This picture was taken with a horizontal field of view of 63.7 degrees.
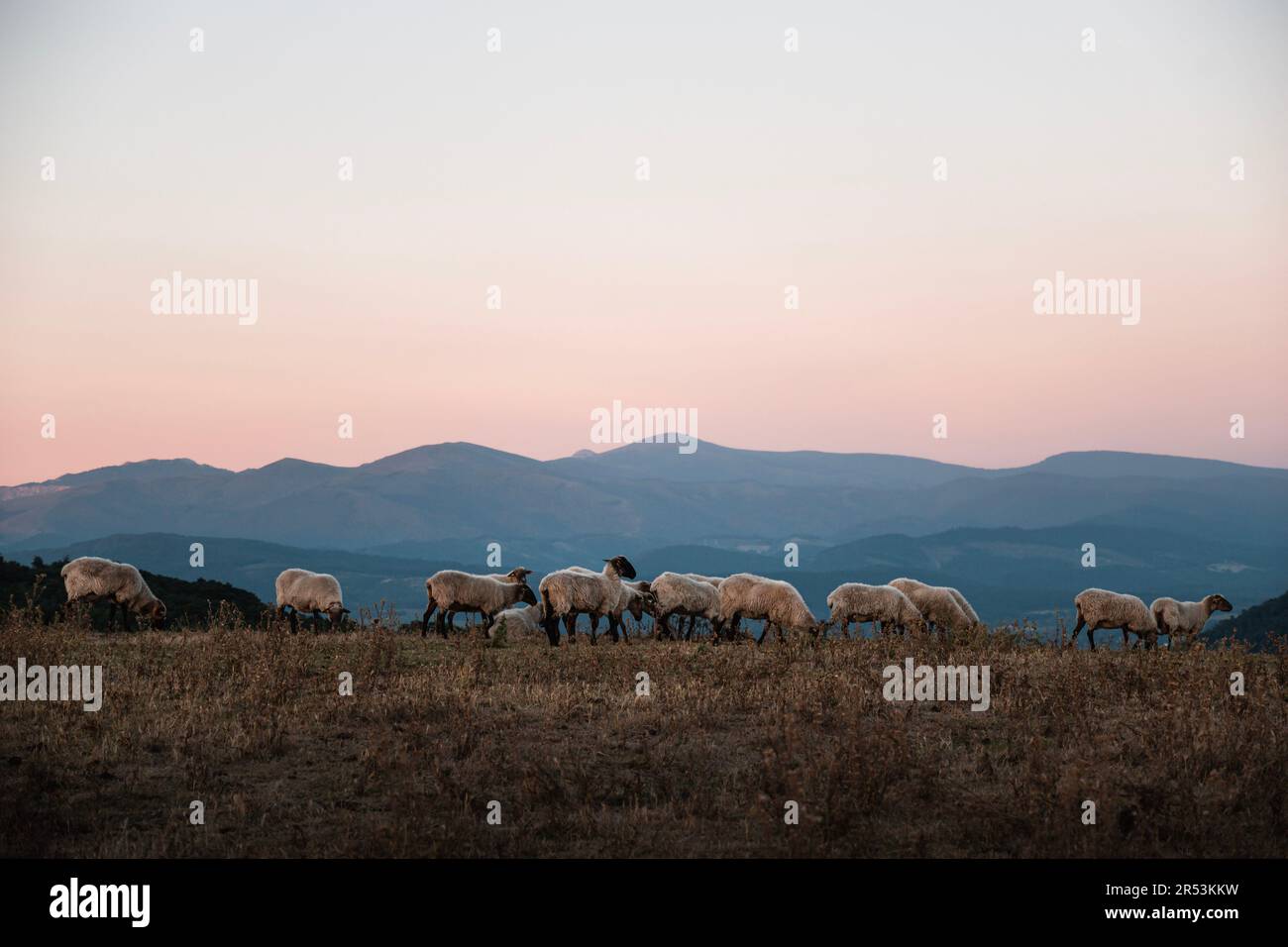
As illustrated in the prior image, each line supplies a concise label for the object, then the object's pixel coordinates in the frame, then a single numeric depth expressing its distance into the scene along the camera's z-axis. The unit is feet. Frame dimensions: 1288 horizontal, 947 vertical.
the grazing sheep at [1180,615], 88.84
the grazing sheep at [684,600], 78.95
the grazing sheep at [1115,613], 83.66
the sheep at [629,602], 75.78
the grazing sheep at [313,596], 84.02
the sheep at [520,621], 78.54
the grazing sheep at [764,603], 75.87
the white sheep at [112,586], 79.61
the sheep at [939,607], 80.64
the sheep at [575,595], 71.67
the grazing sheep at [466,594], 75.87
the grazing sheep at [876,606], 77.30
